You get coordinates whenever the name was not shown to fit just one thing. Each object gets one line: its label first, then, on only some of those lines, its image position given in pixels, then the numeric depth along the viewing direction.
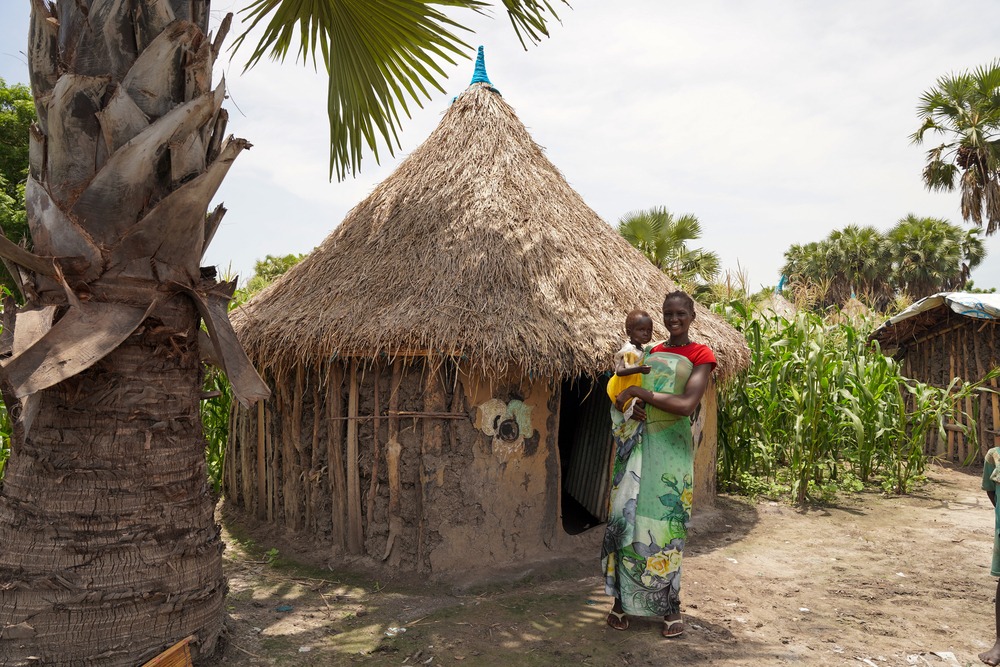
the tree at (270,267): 13.46
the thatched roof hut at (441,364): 4.51
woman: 3.40
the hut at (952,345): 8.23
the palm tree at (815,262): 23.14
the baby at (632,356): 3.59
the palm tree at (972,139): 13.84
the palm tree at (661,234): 12.82
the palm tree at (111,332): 2.59
